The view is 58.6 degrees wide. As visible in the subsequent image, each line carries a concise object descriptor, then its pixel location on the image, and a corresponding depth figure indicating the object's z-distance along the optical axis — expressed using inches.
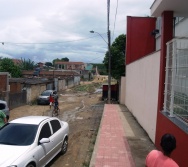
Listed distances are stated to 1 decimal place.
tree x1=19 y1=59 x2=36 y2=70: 1952.3
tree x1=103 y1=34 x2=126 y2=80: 732.5
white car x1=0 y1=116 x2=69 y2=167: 152.1
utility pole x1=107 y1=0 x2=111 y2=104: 596.2
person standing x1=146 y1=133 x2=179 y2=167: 84.4
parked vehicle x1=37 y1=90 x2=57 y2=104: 683.1
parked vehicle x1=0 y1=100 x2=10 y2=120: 357.0
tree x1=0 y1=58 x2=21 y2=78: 1340.3
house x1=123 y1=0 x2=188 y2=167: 161.4
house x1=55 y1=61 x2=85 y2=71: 2880.6
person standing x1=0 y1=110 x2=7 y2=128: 218.9
